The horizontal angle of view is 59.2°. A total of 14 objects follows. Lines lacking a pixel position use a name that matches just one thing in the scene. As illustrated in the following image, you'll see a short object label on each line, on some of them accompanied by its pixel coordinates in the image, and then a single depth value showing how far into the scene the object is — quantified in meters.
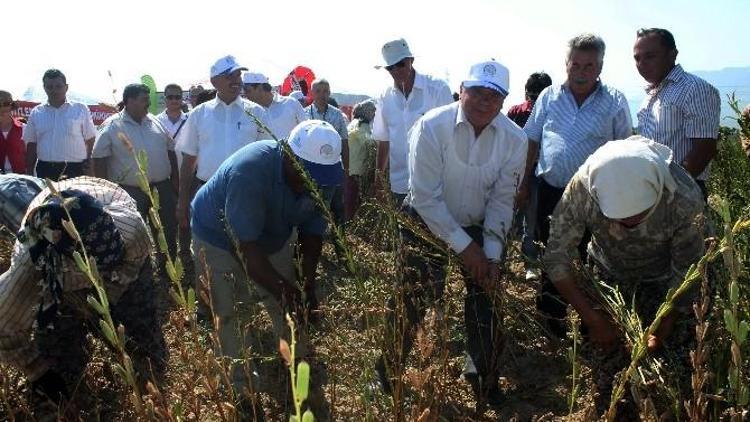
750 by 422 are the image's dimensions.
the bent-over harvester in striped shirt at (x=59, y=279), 2.27
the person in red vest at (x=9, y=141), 6.23
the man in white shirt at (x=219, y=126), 4.85
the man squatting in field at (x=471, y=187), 2.87
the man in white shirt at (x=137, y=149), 5.25
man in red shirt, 5.19
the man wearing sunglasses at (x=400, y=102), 4.45
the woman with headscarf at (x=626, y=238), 2.08
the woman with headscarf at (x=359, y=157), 6.97
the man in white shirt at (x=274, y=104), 5.58
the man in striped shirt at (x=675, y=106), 3.38
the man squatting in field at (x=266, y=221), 2.75
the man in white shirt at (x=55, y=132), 6.25
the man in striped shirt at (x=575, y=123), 3.57
